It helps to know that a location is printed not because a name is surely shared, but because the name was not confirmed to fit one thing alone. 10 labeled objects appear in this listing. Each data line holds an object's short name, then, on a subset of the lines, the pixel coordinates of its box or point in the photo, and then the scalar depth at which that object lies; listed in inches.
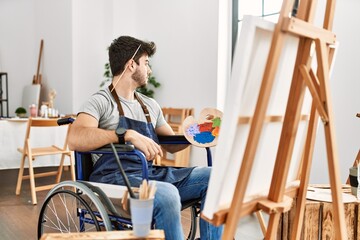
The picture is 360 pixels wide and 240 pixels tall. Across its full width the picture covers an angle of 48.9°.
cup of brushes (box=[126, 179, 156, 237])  46.0
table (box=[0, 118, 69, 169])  155.2
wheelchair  61.9
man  61.9
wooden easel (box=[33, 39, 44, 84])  248.5
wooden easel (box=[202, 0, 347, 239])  43.4
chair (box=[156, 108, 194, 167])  181.0
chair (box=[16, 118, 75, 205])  138.9
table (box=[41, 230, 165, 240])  49.1
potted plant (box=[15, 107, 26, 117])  185.2
